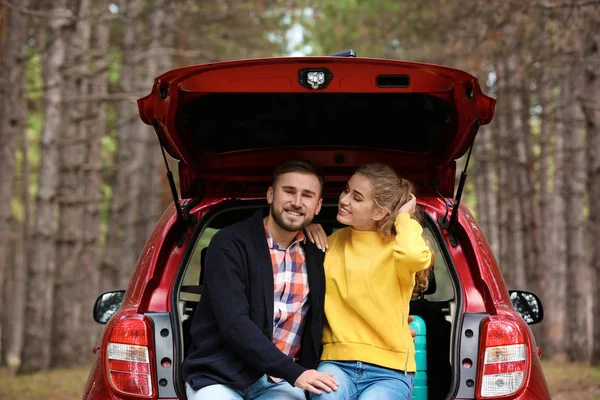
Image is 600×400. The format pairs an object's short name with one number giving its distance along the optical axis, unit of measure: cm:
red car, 417
